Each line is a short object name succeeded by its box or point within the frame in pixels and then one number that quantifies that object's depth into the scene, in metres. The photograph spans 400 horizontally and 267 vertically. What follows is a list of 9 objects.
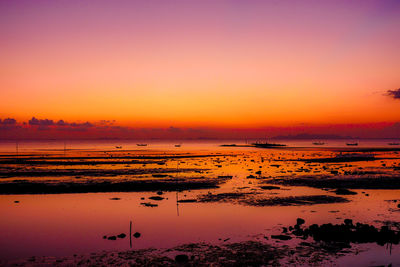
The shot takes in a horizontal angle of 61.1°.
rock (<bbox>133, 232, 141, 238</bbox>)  19.98
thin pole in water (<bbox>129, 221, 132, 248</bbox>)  18.60
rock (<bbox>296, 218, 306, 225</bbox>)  21.70
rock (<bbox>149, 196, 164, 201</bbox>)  32.03
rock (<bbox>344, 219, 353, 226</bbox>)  21.02
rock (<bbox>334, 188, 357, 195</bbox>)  33.88
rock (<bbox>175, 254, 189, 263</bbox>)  15.52
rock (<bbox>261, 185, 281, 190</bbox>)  37.56
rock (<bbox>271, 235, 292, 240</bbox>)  18.80
